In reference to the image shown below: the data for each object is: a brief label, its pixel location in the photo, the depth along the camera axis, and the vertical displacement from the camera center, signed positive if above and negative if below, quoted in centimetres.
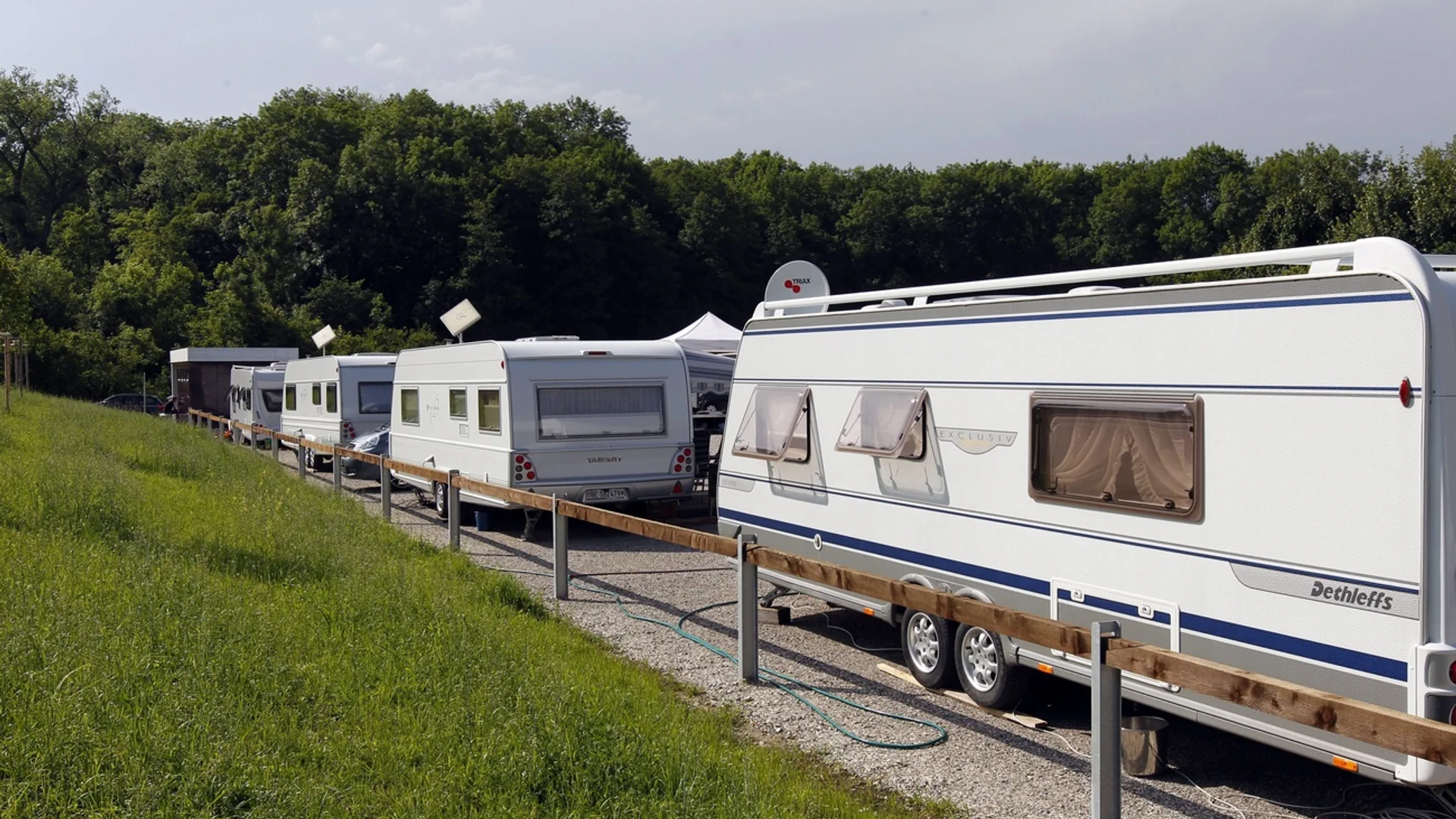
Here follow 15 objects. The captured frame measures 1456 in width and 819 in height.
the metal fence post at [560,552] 1030 -150
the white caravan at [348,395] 2245 -27
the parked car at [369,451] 2108 -123
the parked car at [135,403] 4319 -67
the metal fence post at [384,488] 1542 -139
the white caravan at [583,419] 1430 -50
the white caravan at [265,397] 2970 -35
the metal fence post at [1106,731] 459 -139
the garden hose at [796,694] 646 -194
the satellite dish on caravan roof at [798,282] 1118 +90
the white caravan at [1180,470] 485 -50
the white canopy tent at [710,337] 2486 +86
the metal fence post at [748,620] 748 -153
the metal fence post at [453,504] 1267 -134
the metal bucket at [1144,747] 591 -188
